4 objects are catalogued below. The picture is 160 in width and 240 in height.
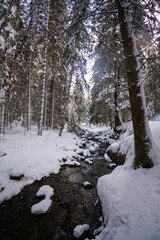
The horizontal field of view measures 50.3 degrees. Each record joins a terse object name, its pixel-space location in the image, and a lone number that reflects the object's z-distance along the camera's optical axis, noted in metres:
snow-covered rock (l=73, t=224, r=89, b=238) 3.67
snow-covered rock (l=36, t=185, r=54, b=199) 5.15
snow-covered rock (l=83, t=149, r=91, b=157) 9.94
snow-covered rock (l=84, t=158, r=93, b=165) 8.66
